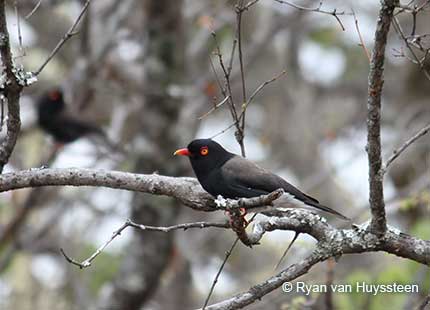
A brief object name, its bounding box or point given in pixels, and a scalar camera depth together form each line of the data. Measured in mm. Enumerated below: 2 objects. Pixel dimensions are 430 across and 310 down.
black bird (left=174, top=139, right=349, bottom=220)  9984
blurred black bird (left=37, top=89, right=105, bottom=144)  21734
